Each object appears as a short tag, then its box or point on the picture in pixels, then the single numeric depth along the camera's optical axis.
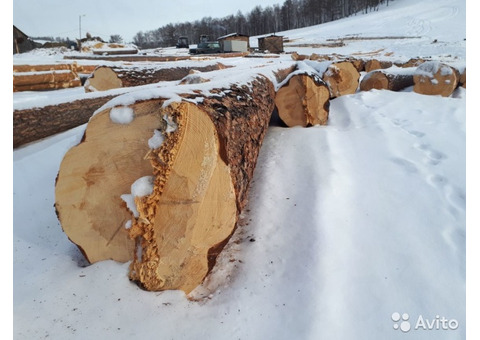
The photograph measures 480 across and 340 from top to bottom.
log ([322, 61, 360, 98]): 5.85
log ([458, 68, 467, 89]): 6.03
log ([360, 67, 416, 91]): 6.11
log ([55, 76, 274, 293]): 1.41
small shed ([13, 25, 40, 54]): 20.85
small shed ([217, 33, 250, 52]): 25.11
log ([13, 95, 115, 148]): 3.45
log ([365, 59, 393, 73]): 9.30
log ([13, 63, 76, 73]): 6.21
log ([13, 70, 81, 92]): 6.07
